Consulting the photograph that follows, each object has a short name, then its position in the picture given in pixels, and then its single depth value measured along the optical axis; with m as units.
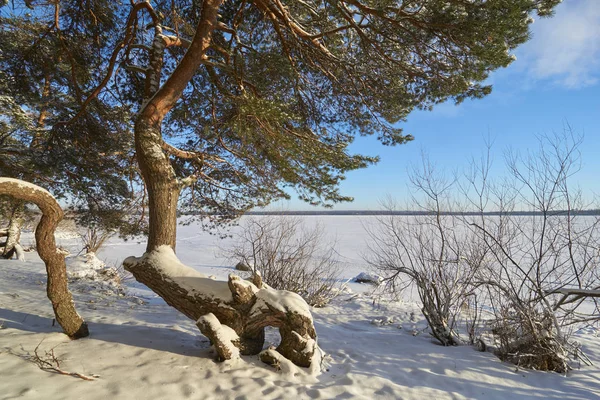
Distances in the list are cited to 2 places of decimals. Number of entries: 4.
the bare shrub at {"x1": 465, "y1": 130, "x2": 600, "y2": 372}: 3.95
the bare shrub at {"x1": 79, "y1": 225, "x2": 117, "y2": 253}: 12.04
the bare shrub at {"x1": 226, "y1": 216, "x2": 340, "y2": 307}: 7.30
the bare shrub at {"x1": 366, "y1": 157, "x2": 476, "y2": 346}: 4.95
